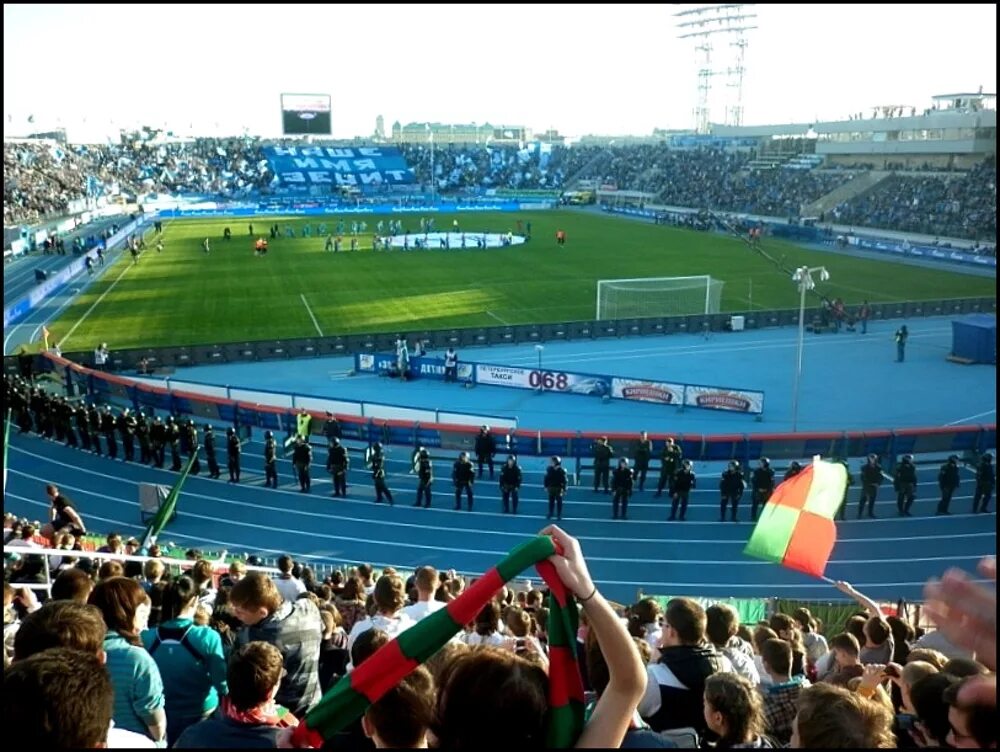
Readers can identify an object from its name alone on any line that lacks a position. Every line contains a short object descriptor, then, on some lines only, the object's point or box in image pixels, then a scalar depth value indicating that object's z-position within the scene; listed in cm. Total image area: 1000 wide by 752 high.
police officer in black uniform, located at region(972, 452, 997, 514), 1769
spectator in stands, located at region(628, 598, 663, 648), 693
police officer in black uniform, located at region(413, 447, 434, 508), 1811
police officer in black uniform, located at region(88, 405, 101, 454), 2161
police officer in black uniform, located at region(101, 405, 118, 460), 2123
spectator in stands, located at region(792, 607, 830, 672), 764
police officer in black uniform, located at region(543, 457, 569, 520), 1705
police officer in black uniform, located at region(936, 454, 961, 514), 1733
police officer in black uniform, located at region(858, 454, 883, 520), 1739
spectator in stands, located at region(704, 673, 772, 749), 368
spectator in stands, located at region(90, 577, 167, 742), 425
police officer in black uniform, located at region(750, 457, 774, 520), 1697
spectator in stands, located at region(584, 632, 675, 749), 322
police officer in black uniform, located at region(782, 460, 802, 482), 1652
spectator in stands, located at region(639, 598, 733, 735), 433
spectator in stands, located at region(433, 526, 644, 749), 255
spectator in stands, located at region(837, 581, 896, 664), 649
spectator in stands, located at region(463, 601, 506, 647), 605
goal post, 3703
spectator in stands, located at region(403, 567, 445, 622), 671
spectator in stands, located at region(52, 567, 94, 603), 533
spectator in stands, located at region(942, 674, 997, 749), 300
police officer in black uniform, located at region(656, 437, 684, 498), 1831
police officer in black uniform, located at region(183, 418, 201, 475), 2011
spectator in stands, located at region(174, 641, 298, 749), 345
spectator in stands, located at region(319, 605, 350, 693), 639
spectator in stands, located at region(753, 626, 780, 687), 602
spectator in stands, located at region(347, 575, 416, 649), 603
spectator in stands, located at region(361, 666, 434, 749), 289
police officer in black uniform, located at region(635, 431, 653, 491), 1883
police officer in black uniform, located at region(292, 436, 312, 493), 1909
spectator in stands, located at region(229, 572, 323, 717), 507
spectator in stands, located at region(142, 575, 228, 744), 486
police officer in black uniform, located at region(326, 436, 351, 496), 1866
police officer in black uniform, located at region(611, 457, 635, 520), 1750
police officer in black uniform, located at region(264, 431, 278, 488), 1916
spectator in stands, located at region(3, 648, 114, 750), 257
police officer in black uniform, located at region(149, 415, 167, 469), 2019
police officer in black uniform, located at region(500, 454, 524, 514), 1764
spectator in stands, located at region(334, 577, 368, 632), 815
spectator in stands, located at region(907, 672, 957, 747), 394
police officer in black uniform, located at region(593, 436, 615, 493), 1867
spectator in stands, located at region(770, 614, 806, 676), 634
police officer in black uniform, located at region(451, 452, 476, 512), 1777
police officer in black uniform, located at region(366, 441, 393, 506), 1850
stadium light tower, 10962
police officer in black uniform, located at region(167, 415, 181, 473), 2025
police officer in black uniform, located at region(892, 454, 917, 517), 1731
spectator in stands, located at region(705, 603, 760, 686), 525
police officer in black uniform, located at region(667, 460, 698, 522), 1725
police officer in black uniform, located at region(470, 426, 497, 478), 1948
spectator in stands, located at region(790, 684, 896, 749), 327
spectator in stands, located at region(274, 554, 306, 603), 868
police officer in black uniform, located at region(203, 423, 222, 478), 1970
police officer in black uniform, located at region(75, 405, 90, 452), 2191
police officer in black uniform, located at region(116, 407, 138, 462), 2092
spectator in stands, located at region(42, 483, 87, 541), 1200
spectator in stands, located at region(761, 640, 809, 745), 481
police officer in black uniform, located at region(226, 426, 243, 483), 1956
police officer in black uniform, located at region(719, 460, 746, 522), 1719
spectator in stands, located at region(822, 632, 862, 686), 583
